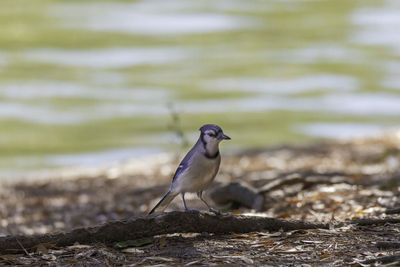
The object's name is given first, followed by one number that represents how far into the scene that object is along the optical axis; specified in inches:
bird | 345.1
